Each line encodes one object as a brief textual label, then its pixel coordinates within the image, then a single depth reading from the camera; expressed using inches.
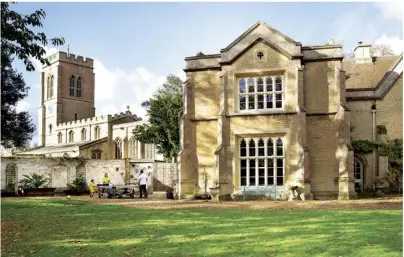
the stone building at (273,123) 880.3
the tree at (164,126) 1627.7
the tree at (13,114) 1081.4
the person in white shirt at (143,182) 1007.9
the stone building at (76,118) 2439.7
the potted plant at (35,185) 1216.2
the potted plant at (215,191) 885.8
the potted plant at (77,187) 1298.0
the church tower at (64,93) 2960.1
